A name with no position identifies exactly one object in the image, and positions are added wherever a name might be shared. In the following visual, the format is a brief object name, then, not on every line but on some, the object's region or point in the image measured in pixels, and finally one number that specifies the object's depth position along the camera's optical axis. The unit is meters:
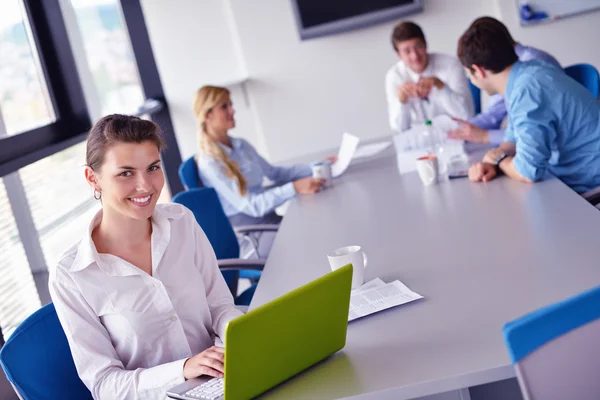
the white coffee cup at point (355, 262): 1.91
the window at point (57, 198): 3.43
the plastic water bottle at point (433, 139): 3.33
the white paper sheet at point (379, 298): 1.75
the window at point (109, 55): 4.96
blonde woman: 3.32
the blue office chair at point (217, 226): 2.90
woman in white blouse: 1.73
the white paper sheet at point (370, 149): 3.67
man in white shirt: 4.02
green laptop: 1.36
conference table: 1.42
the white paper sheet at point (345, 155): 3.37
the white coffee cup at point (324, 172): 3.26
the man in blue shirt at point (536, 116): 2.59
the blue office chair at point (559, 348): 1.12
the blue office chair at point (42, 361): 1.62
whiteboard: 5.23
